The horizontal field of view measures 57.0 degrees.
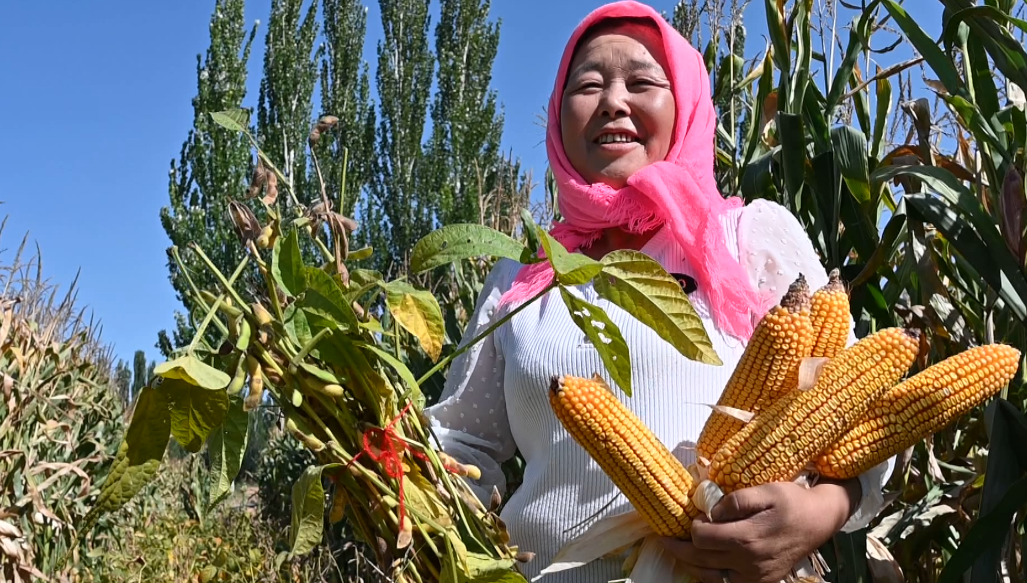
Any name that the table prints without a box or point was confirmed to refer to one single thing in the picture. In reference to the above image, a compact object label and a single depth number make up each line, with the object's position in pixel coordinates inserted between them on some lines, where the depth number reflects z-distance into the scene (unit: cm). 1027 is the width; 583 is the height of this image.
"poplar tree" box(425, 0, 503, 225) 1355
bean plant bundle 86
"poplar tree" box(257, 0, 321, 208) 1206
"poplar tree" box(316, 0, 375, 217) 1359
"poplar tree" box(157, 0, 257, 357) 1099
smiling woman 120
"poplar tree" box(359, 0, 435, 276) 1361
